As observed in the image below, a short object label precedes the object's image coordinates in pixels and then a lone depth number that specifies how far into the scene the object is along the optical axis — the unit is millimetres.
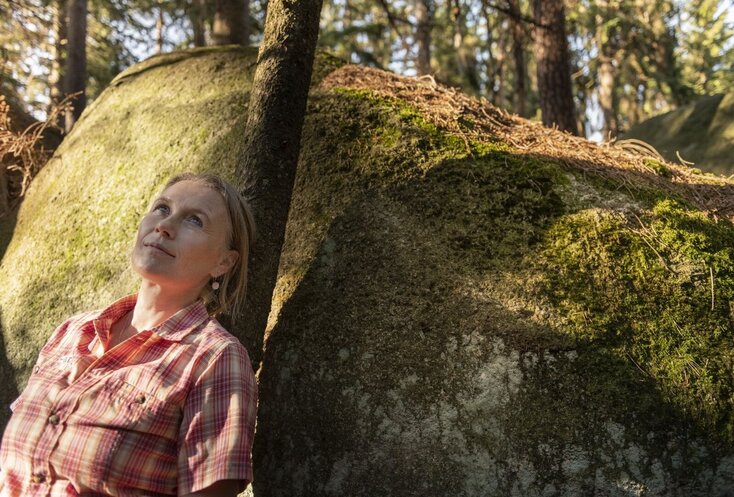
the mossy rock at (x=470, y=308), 2541
